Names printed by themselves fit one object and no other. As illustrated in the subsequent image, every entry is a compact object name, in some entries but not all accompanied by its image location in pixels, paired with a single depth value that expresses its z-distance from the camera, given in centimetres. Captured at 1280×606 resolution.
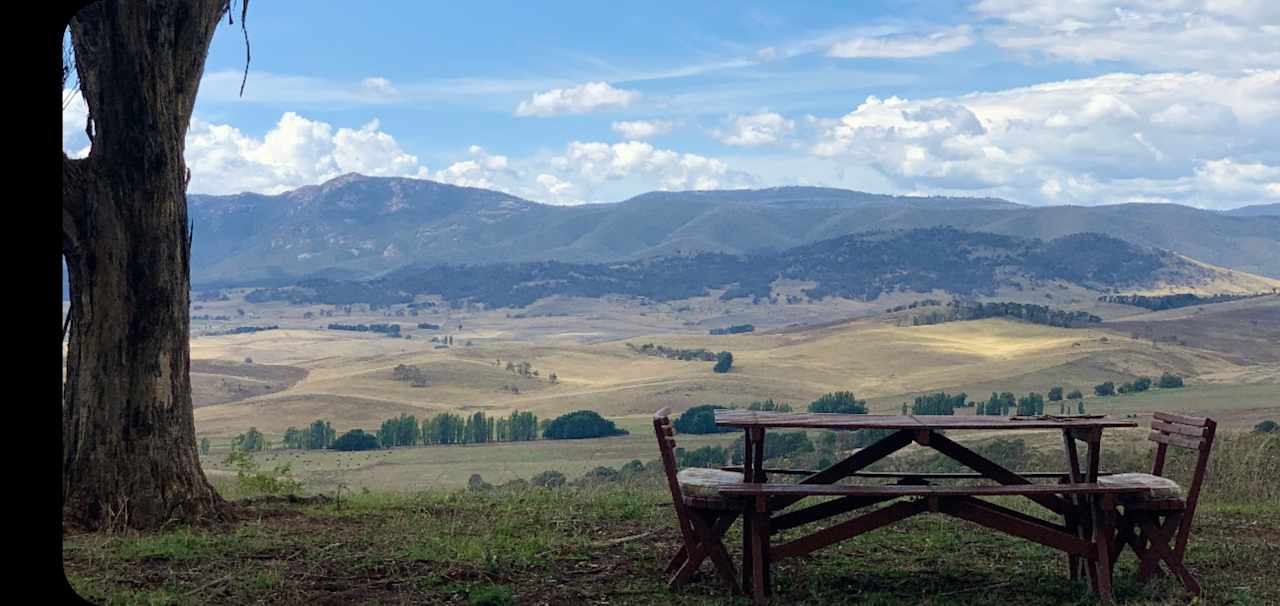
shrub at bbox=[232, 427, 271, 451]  5336
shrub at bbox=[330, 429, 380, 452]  5662
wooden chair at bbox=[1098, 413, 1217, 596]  841
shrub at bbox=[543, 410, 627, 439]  6100
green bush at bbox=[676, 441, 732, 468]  3156
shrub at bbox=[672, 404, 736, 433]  5131
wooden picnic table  805
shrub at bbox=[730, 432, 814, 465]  2870
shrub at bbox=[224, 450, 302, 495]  1330
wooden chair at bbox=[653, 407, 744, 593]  823
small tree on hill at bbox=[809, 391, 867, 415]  5691
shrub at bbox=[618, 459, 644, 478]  2585
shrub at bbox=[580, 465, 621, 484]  3112
